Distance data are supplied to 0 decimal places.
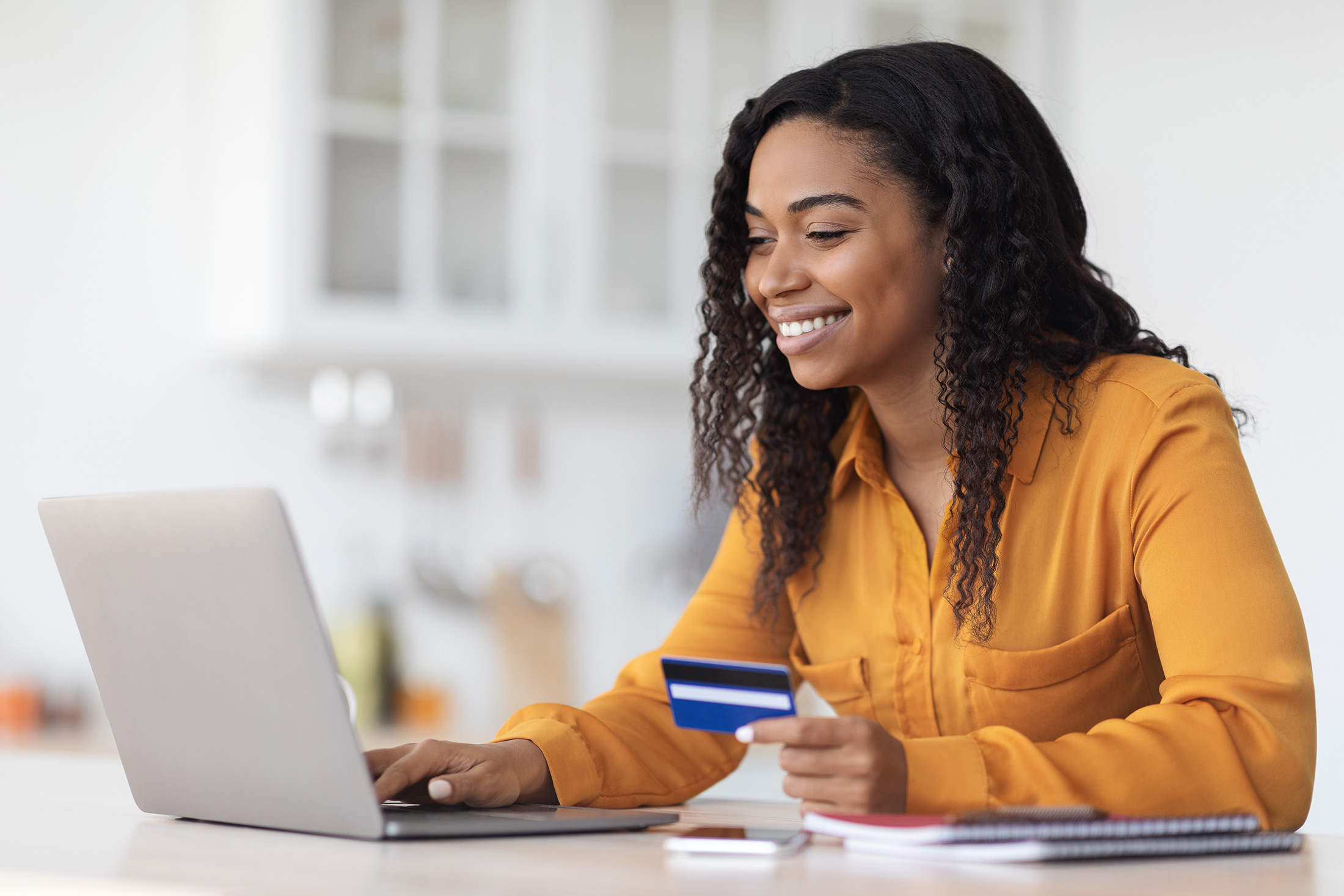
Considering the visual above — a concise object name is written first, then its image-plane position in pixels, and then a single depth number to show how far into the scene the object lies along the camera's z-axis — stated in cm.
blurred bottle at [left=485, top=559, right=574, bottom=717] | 320
